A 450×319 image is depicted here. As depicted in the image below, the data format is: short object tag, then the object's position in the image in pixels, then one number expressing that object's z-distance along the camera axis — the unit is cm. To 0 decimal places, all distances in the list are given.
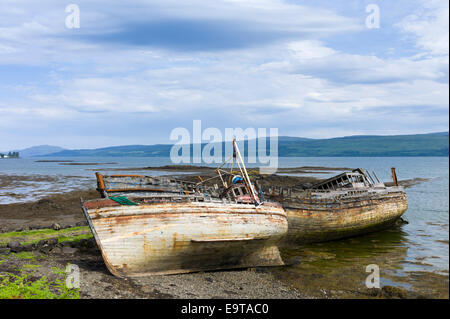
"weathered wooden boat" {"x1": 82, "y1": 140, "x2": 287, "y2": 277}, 1332
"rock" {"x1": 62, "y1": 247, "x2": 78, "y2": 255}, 1628
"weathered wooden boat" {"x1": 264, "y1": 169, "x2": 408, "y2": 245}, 2091
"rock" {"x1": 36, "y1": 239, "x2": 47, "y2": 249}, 1647
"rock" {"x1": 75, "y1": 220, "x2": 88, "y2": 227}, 2361
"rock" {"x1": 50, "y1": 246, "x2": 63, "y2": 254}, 1609
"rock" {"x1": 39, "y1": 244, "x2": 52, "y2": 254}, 1599
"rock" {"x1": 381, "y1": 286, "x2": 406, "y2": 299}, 1332
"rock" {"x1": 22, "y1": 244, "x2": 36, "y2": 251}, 1599
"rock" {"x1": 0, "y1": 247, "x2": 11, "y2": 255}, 1533
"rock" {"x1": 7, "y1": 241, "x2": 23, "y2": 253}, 1573
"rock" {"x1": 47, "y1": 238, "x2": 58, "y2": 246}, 1702
